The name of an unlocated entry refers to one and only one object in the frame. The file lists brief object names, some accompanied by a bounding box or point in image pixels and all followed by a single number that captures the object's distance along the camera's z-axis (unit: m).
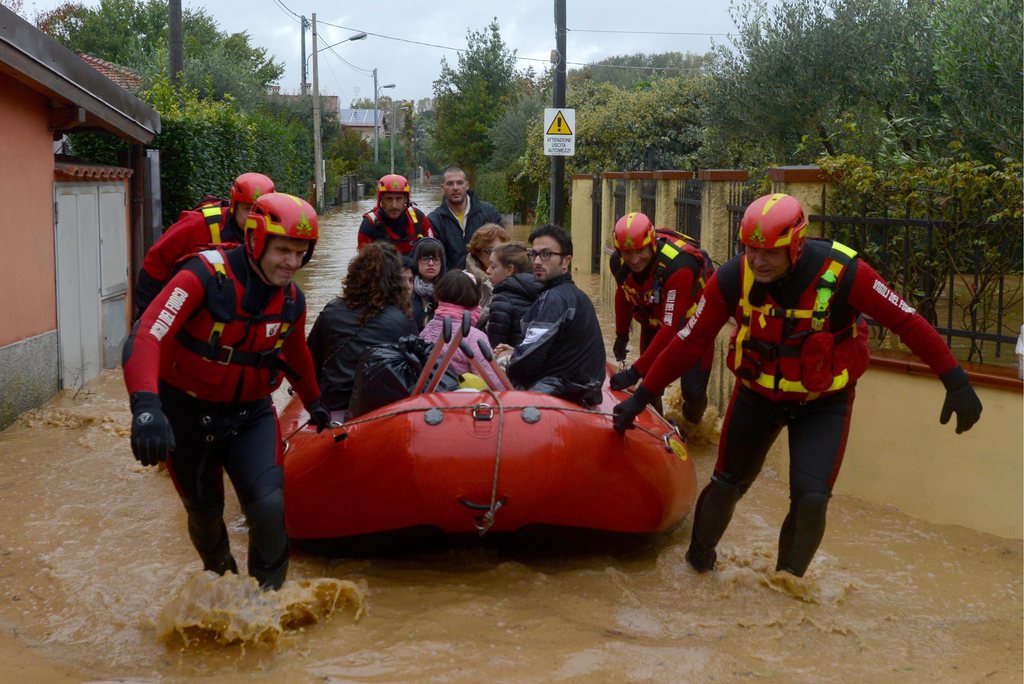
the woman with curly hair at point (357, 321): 6.15
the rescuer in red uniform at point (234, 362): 4.50
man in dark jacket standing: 10.16
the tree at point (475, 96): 45.47
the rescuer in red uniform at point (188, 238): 6.69
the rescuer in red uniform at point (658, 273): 7.29
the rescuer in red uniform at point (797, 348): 4.93
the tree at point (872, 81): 8.76
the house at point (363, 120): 128.62
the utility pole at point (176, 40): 18.31
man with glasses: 6.24
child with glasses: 8.46
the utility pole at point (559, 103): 20.98
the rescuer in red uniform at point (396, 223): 9.59
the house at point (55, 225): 8.74
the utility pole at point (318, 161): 43.03
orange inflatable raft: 5.23
